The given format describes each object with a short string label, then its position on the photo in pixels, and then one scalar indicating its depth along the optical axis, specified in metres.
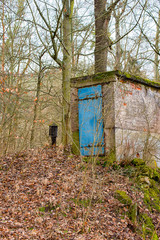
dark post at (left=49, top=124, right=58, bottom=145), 8.30
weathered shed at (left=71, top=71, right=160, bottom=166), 7.13
